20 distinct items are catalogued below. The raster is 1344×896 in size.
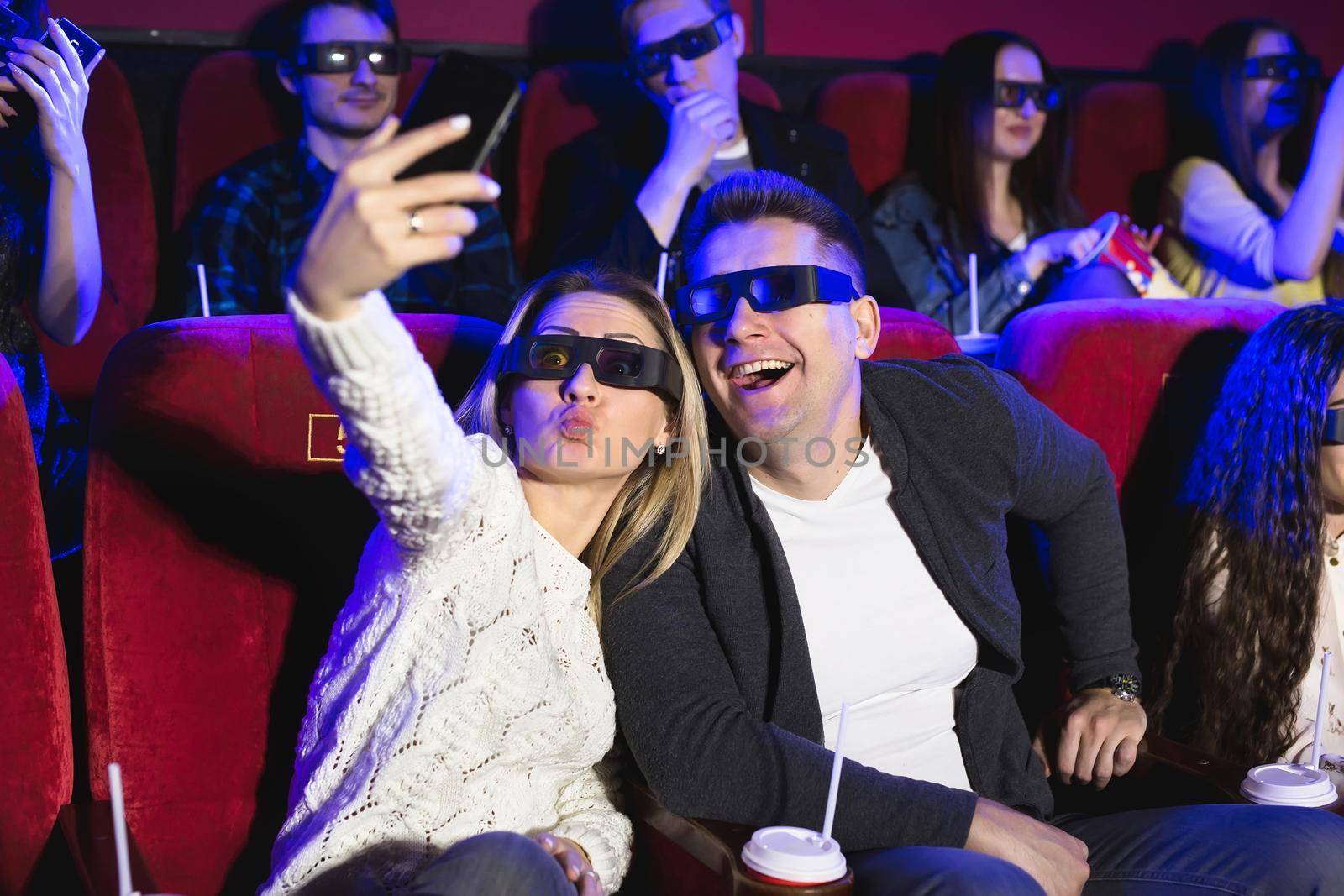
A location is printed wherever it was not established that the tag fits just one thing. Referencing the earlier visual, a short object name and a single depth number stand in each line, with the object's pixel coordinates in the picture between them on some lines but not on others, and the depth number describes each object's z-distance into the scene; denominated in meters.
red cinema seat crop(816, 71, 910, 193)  2.44
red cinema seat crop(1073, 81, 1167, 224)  2.56
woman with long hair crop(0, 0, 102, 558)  1.59
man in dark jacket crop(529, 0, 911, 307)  2.01
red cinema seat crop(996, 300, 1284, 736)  1.60
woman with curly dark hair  1.43
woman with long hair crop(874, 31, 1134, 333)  2.25
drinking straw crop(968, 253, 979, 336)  2.05
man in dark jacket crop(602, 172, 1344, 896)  1.16
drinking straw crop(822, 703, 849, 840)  1.01
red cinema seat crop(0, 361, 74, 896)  1.17
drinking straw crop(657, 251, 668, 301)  1.88
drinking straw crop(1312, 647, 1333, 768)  1.23
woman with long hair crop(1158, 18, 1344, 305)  2.23
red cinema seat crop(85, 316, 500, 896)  1.26
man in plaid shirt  1.96
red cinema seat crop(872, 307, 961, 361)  1.58
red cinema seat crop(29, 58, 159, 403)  2.01
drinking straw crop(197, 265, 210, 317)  1.71
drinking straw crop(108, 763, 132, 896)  0.81
